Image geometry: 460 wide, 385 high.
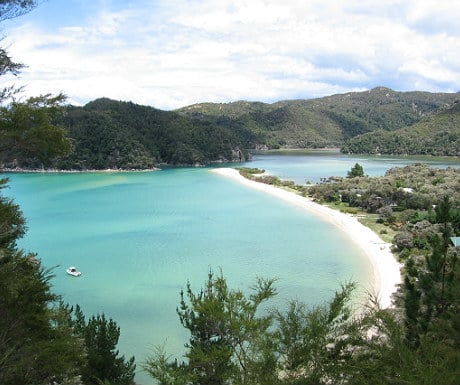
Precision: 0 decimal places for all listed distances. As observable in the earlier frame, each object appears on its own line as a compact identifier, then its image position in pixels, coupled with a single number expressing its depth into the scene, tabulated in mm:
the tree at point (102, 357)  10500
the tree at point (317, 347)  7609
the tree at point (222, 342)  8117
